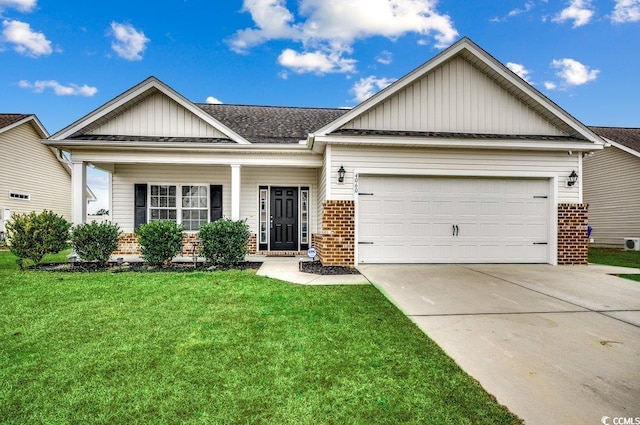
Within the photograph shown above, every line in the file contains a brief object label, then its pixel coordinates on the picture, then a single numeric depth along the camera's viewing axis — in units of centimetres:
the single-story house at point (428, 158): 751
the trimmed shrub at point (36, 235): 716
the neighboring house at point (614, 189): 1321
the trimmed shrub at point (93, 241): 735
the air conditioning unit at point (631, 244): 1271
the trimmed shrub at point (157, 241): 726
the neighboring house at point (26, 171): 1441
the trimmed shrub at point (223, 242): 740
